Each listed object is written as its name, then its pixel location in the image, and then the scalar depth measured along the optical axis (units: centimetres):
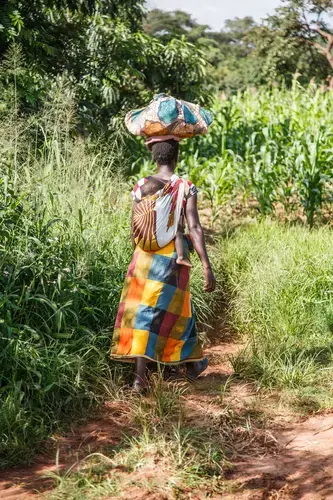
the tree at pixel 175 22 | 4341
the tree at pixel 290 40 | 2014
